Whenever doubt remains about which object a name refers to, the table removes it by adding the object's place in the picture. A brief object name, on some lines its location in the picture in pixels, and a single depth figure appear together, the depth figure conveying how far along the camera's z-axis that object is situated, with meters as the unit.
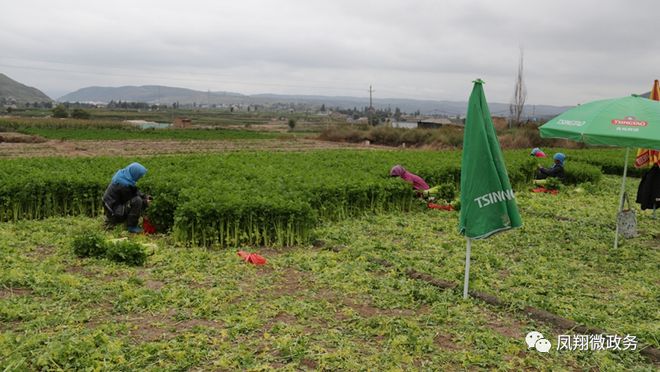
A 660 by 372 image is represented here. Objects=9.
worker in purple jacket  13.14
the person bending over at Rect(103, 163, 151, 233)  9.66
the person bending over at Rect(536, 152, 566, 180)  17.34
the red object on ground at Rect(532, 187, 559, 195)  16.19
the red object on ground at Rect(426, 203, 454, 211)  12.76
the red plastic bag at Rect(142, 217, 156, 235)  9.79
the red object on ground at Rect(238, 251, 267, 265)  7.76
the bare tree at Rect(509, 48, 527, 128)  55.34
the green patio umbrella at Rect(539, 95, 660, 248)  7.21
